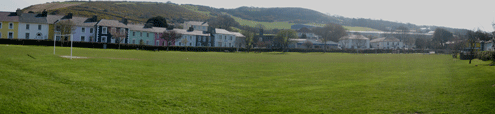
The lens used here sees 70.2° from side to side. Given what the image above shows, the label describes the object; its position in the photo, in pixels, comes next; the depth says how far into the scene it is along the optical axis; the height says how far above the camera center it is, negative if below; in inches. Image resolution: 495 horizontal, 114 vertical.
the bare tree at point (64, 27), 2930.6 +123.0
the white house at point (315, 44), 5475.4 +61.2
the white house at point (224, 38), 4530.0 +98.2
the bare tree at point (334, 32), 6893.2 +325.8
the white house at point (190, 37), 4051.9 +90.0
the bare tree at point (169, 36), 3673.7 +88.2
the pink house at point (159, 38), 3892.7 +65.1
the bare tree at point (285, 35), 4486.5 +154.7
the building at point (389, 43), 6008.9 +116.7
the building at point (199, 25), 5489.7 +312.0
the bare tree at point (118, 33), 3125.2 +88.7
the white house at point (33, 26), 3056.1 +128.7
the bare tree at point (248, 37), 4192.7 +111.4
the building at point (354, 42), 5728.3 +118.4
